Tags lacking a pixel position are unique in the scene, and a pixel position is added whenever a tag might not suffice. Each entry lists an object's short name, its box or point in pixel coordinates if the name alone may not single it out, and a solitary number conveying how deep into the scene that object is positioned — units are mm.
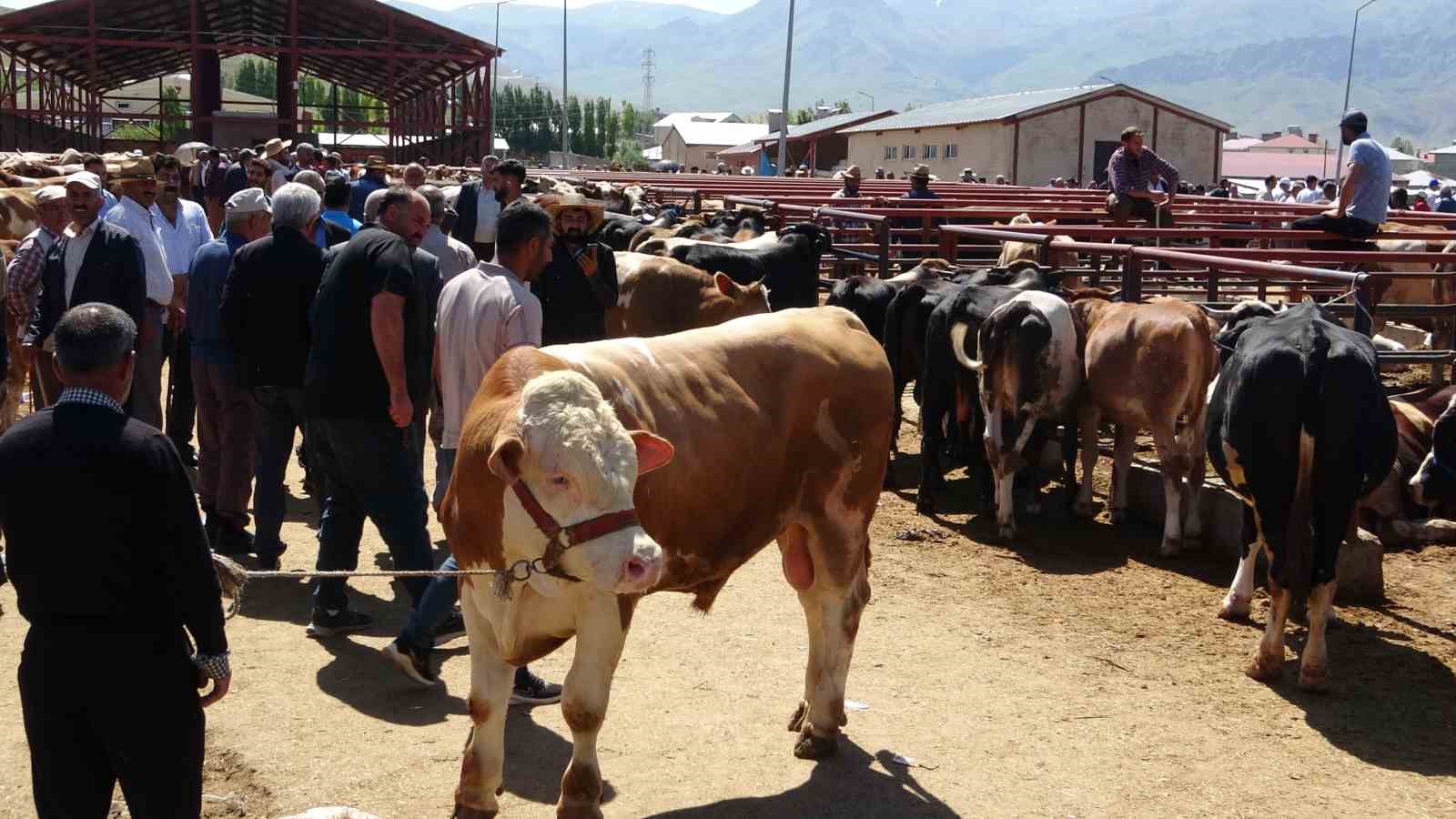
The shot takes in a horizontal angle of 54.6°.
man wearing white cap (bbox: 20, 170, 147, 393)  7480
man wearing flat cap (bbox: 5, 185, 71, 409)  8266
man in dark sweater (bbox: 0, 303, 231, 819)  3322
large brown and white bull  3947
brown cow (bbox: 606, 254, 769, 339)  10320
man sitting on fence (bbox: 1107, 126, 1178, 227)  15555
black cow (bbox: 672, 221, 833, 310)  12406
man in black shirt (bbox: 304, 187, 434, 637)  6012
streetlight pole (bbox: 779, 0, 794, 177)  41459
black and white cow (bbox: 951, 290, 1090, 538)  9234
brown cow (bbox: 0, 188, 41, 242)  14266
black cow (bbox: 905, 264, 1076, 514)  9898
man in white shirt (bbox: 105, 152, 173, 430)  8297
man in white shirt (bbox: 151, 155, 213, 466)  9445
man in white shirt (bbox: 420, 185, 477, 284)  8875
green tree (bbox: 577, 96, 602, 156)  139000
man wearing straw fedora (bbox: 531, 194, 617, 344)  7477
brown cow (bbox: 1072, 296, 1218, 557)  8711
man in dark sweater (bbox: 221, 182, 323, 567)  7008
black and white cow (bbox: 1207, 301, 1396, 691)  6273
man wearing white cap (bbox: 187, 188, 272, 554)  7789
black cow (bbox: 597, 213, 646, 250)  15078
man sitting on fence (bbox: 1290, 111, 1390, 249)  12883
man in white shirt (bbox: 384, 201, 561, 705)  5586
